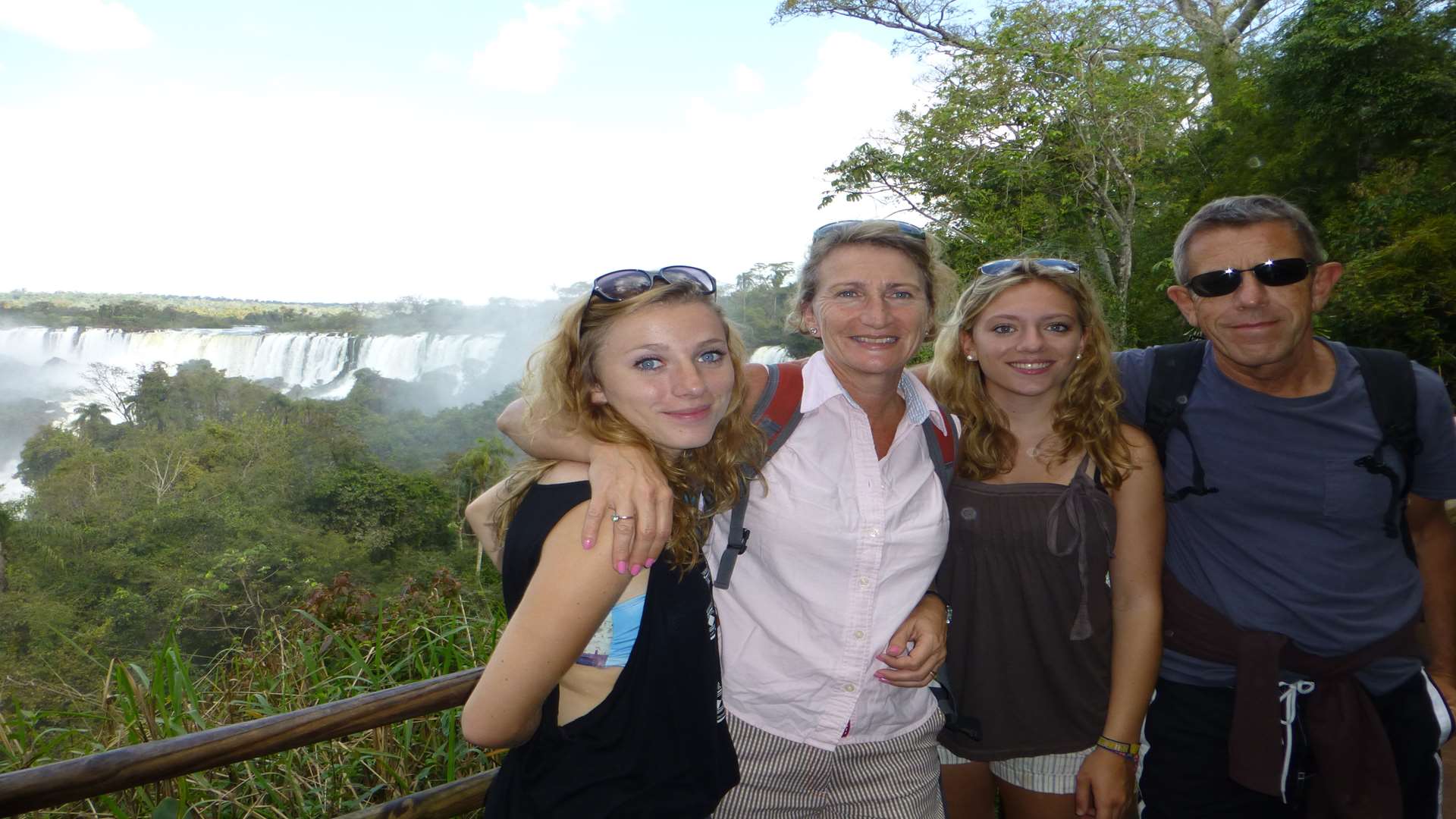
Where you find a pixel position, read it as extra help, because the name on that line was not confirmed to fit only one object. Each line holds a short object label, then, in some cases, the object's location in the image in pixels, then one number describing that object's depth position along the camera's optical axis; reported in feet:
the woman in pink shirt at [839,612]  5.05
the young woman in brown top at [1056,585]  5.58
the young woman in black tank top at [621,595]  3.82
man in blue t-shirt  5.51
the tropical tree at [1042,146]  36.91
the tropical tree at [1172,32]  42.04
